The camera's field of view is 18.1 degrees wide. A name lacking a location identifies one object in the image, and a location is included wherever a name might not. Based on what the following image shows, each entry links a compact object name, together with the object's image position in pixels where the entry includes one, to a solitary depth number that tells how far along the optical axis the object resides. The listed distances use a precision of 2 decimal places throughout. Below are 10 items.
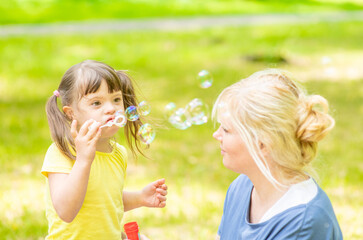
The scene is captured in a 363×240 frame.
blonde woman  4.08
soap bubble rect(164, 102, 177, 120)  6.34
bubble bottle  4.85
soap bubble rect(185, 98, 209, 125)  6.02
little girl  4.34
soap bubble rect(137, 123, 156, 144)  5.43
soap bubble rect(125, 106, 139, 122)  5.09
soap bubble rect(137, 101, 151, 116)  5.47
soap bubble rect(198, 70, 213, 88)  6.54
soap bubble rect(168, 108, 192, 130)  6.05
